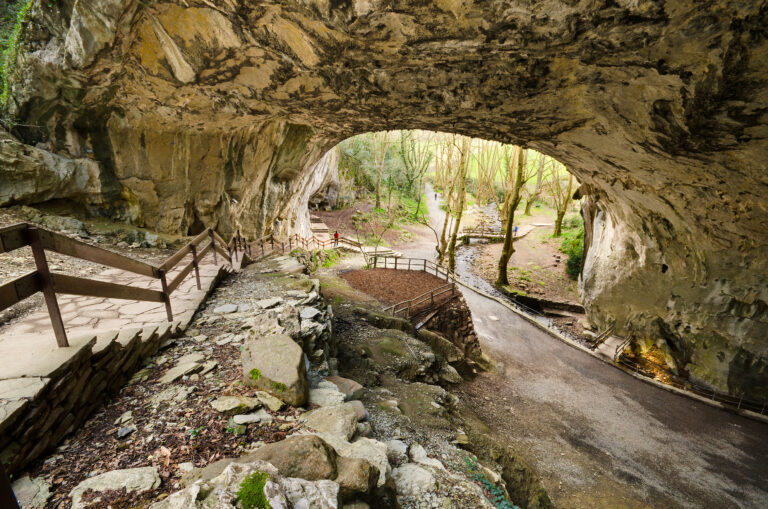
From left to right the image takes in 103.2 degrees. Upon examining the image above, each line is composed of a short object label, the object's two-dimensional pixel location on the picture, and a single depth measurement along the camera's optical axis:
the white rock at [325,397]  3.09
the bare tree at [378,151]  27.31
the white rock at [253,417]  2.48
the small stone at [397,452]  3.00
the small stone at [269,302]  4.77
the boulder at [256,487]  1.43
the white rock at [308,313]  4.58
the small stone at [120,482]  1.76
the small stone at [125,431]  2.27
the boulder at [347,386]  3.79
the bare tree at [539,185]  23.12
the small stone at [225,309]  4.58
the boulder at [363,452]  2.36
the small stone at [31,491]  1.68
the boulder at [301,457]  1.83
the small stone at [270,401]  2.72
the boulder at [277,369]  2.87
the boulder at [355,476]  1.91
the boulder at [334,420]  2.62
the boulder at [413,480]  2.65
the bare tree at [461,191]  15.78
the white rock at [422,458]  3.22
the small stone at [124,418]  2.40
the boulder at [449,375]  7.99
